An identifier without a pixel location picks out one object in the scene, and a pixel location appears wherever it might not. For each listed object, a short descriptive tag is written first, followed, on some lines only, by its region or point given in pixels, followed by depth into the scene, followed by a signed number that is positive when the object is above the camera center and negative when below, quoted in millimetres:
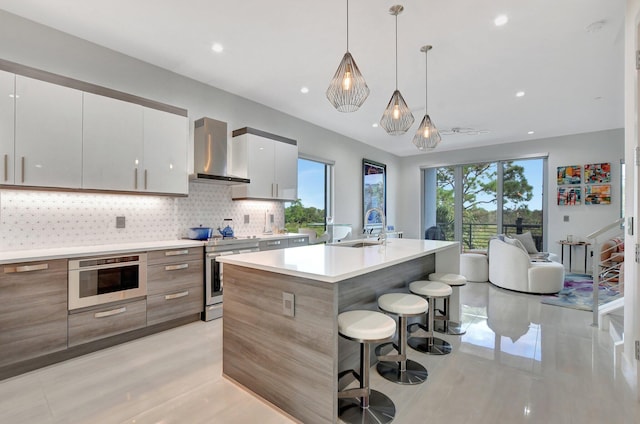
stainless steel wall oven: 2604 -625
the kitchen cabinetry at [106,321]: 2609 -1010
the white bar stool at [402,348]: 2082 -1019
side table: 6042 -623
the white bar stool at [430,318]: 2599 -939
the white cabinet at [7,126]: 2424 +689
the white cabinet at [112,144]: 2889 +676
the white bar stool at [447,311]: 3046 -1009
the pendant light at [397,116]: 2814 +918
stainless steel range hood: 3799 +775
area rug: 4141 -1227
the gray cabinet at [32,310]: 2260 -775
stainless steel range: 3525 -746
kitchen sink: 3248 -333
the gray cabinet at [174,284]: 3086 -776
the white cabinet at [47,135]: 2518 +668
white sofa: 4586 -910
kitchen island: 1693 -683
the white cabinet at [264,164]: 4285 +723
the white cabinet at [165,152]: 3312 +679
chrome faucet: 2874 -222
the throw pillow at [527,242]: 5930 -563
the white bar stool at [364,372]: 1707 -992
